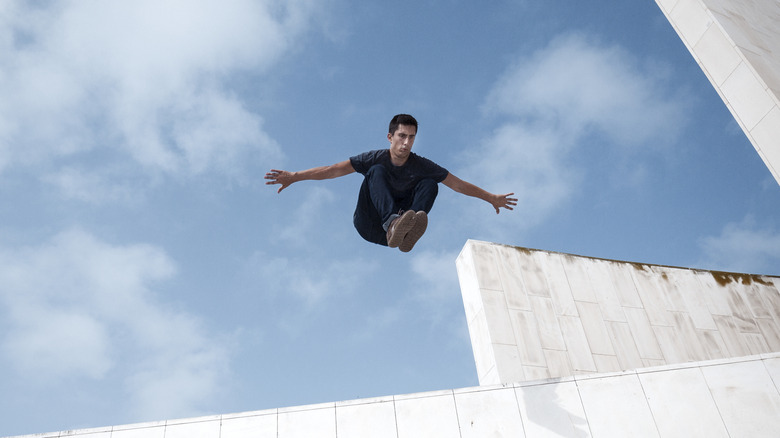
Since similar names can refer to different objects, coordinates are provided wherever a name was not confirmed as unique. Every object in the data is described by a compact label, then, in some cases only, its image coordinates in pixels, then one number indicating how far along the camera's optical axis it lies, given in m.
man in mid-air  5.88
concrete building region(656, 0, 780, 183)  6.97
